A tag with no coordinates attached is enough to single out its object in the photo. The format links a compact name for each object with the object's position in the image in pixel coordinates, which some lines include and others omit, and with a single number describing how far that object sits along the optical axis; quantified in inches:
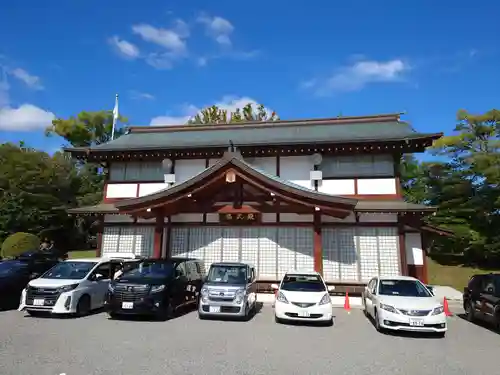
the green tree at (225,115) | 1667.1
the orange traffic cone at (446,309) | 508.2
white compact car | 399.5
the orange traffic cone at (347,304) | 533.8
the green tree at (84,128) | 1770.4
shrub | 882.1
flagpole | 1148.4
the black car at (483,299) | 407.5
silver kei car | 421.7
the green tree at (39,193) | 1075.3
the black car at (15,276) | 476.7
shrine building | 604.1
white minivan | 414.4
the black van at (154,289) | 400.8
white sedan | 358.0
